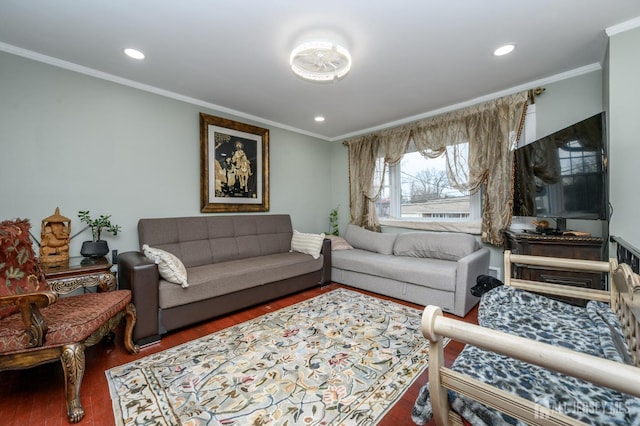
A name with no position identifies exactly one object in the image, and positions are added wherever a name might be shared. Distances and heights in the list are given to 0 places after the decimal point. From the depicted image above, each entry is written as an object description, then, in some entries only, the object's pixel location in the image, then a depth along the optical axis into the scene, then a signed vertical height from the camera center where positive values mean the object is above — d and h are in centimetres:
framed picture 331 +62
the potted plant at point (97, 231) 223 -20
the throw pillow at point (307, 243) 352 -47
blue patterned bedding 77 -59
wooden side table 187 -49
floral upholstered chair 134 -63
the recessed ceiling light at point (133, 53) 218 +137
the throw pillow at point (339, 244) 398 -53
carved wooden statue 216 -25
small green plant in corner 489 -21
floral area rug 138 -108
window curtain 293 +83
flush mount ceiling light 187 +119
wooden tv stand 207 -37
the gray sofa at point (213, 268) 211 -62
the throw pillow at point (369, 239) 368 -45
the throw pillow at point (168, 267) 224 -49
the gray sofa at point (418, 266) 263 -66
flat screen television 187 +29
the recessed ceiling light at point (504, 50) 216 +137
